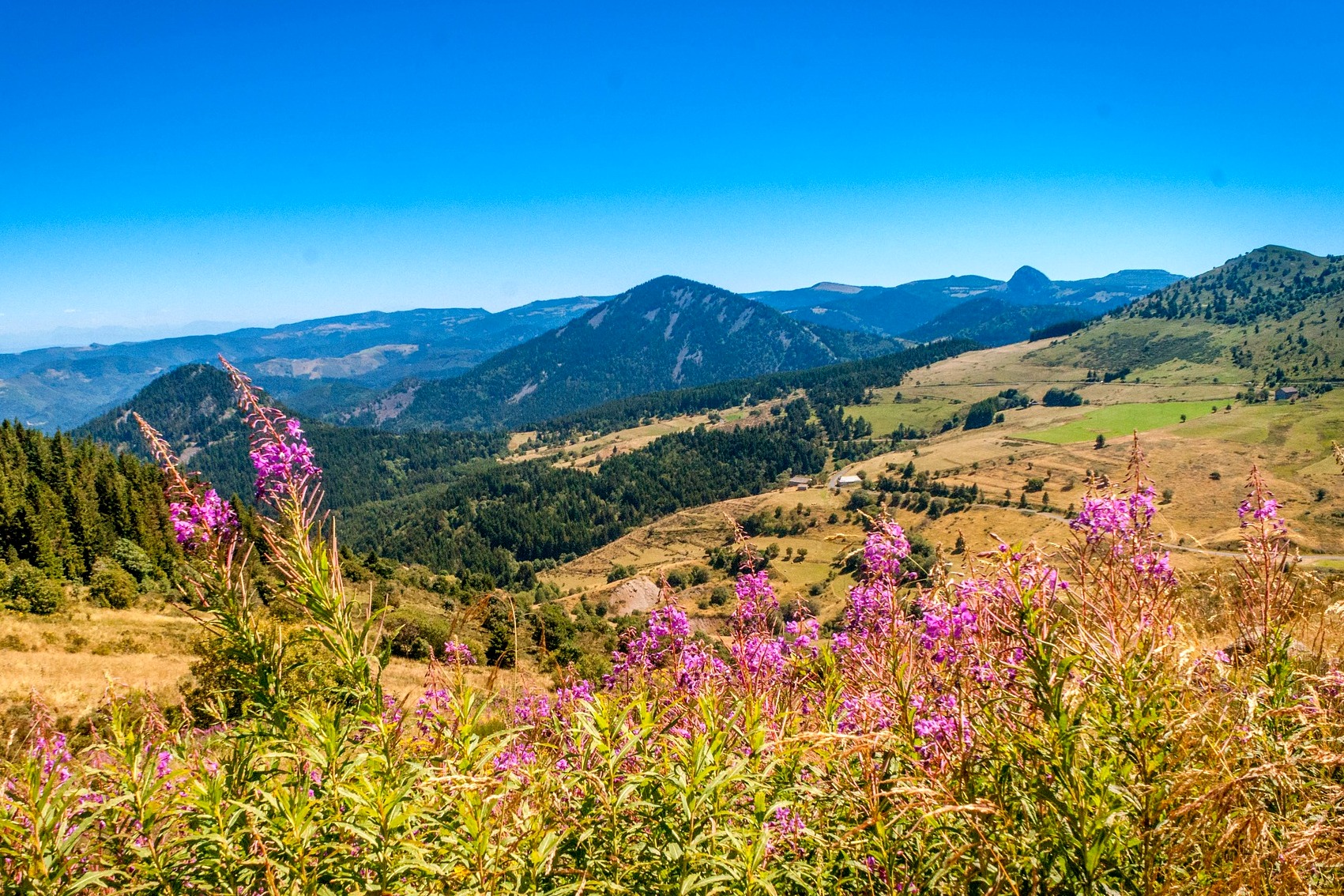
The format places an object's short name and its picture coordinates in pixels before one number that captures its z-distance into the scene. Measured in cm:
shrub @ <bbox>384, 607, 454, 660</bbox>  3906
